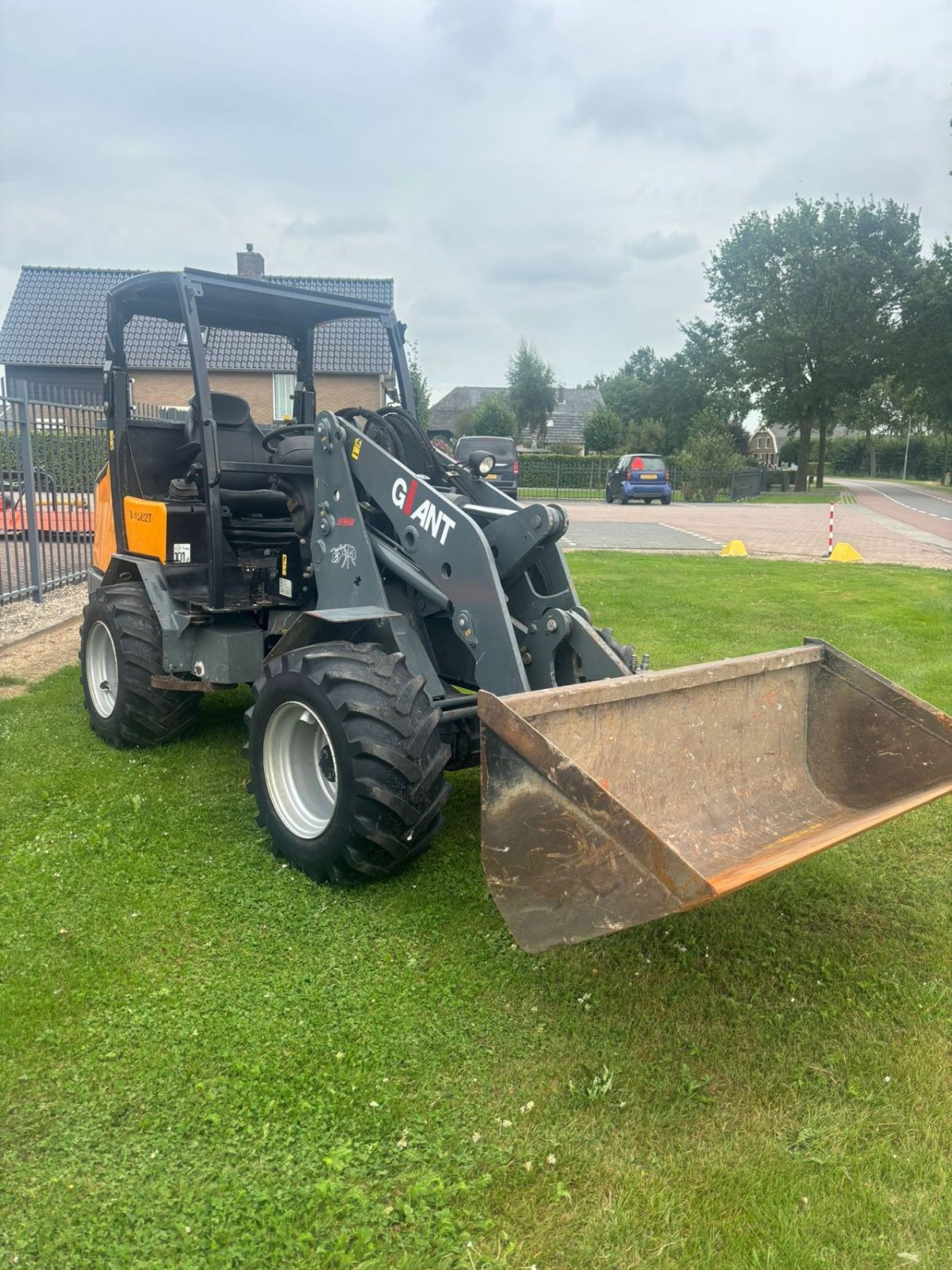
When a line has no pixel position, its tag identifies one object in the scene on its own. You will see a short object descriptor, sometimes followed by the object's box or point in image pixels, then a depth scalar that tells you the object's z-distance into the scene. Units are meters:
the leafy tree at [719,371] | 54.28
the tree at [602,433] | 58.72
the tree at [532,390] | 63.28
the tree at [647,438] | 59.31
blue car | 34.66
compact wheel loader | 3.03
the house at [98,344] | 26.50
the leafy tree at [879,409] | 52.88
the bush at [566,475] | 42.50
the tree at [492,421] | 50.81
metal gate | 11.20
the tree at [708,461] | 41.69
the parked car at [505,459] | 26.75
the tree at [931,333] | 46.81
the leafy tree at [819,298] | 49.44
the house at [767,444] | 99.78
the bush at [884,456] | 77.06
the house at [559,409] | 72.16
